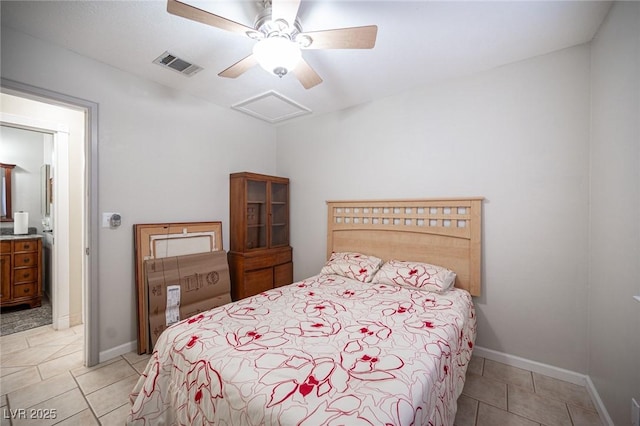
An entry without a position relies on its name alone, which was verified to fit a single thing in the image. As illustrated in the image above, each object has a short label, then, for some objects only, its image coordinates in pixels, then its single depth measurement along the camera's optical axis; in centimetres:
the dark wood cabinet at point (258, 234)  311
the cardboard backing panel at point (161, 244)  245
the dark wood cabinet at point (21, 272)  321
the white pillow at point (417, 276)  224
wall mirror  368
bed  102
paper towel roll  359
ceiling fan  144
